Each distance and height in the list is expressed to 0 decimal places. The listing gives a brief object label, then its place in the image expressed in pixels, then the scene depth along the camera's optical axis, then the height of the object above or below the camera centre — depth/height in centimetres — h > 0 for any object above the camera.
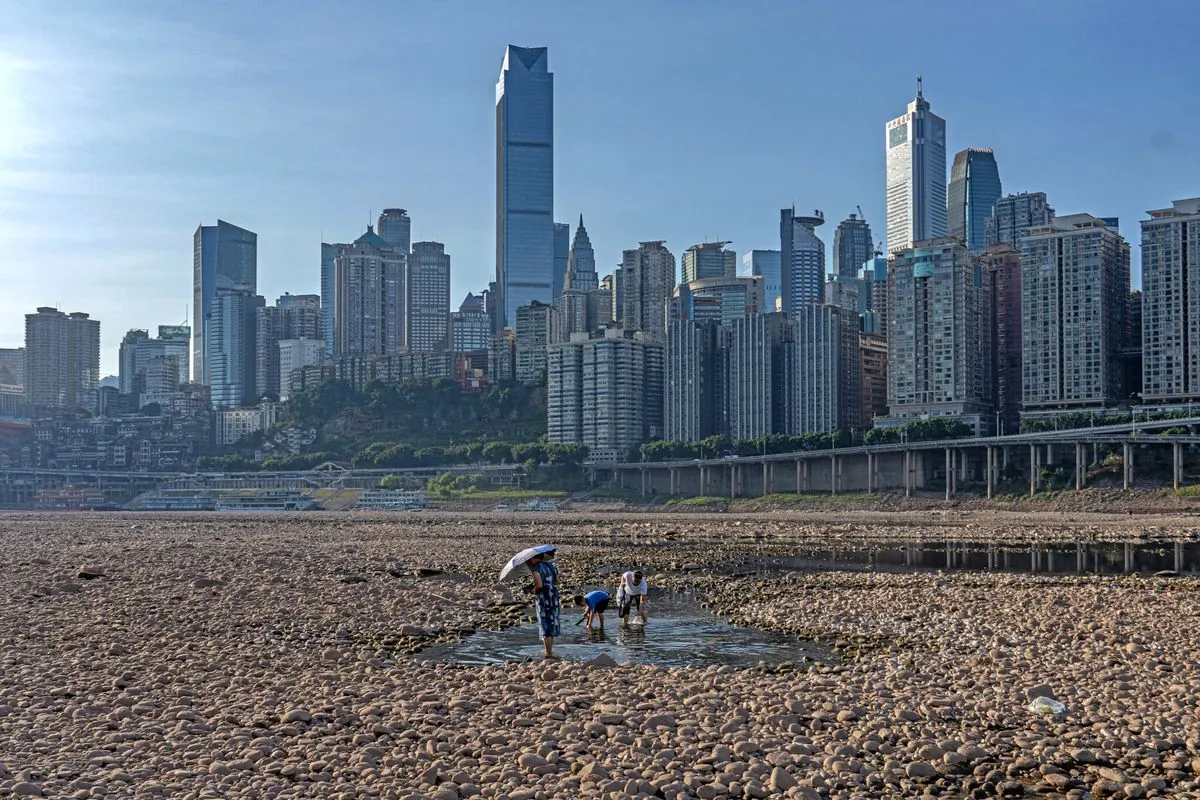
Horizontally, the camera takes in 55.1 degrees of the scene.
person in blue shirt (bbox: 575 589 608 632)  2105 -327
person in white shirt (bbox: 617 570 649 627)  2281 -334
